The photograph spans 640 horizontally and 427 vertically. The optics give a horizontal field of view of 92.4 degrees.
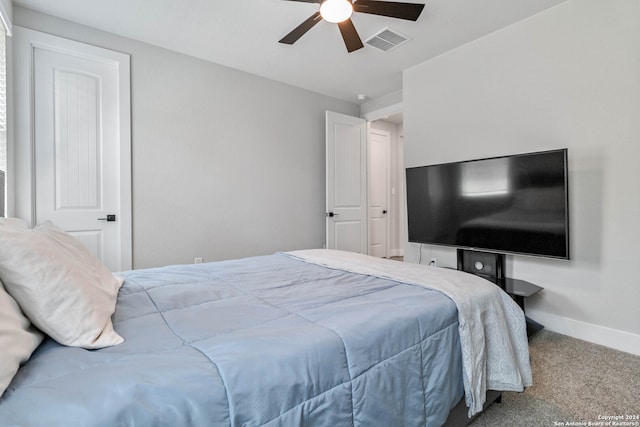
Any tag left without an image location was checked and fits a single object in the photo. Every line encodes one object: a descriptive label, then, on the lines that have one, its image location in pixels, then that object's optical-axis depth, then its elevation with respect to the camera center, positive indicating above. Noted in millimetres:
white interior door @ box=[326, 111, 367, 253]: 4242 +435
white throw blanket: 1250 -539
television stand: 2469 -574
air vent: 2827 +1660
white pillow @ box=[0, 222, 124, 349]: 801 -212
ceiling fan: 2002 +1362
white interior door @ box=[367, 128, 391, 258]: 5633 +376
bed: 659 -377
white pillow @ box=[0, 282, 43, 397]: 617 -285
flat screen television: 2330 +64
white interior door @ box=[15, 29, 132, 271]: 2576 +645
